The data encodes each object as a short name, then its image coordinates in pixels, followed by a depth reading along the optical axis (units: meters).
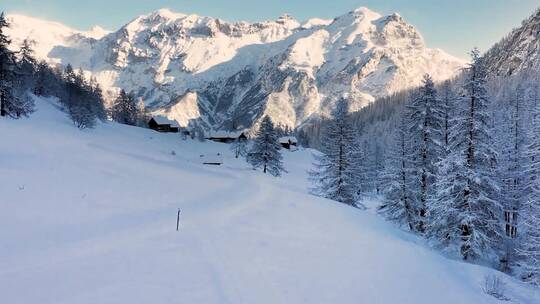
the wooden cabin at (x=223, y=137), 110.43
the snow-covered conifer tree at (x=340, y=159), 33.06
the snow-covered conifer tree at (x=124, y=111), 100.25
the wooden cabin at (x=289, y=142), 109.53
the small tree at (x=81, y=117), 58.04
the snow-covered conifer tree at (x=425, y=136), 26.17
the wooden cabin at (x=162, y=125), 96.19
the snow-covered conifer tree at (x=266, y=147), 49.91
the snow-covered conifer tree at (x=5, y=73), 35.96
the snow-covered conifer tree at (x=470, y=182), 20.38
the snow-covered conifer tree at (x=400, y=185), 27.83
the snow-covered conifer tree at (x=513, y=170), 32.32
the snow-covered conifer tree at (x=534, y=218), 19.31
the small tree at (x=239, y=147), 84.05
